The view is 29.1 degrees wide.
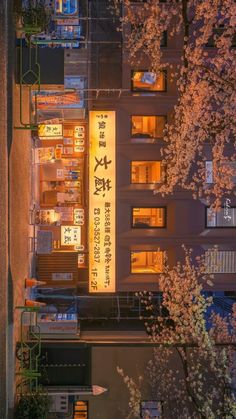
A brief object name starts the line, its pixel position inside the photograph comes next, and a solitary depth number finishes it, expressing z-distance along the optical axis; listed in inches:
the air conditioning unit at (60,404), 542.6
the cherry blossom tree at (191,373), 556.4
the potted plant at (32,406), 474.9
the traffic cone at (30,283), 539.8
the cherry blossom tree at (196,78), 587.8
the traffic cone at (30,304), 534.3
